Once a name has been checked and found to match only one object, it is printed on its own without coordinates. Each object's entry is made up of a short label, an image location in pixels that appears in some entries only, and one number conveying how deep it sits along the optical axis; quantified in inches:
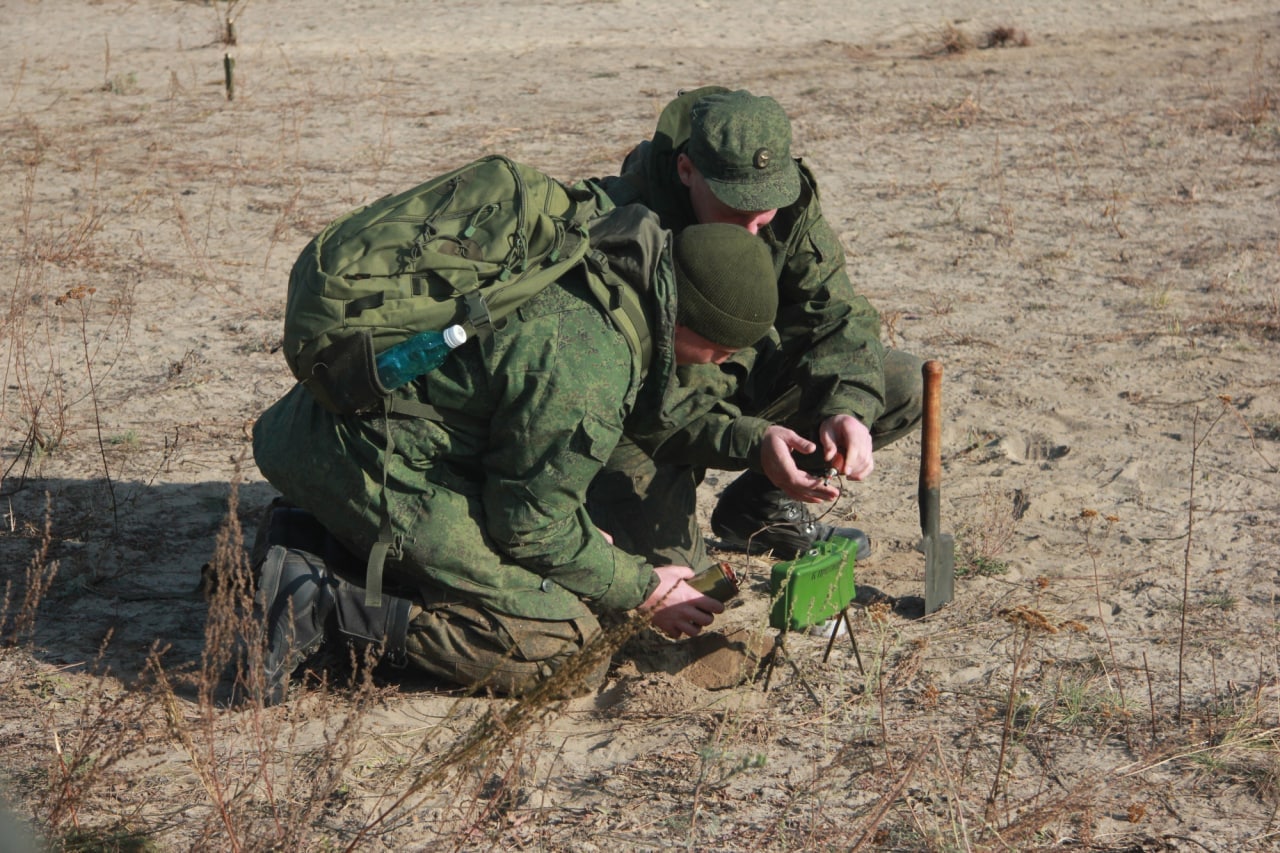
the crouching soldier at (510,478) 127.5
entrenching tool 159.9
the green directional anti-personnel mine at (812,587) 138.3
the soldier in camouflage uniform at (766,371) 155.1
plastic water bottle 124.6
